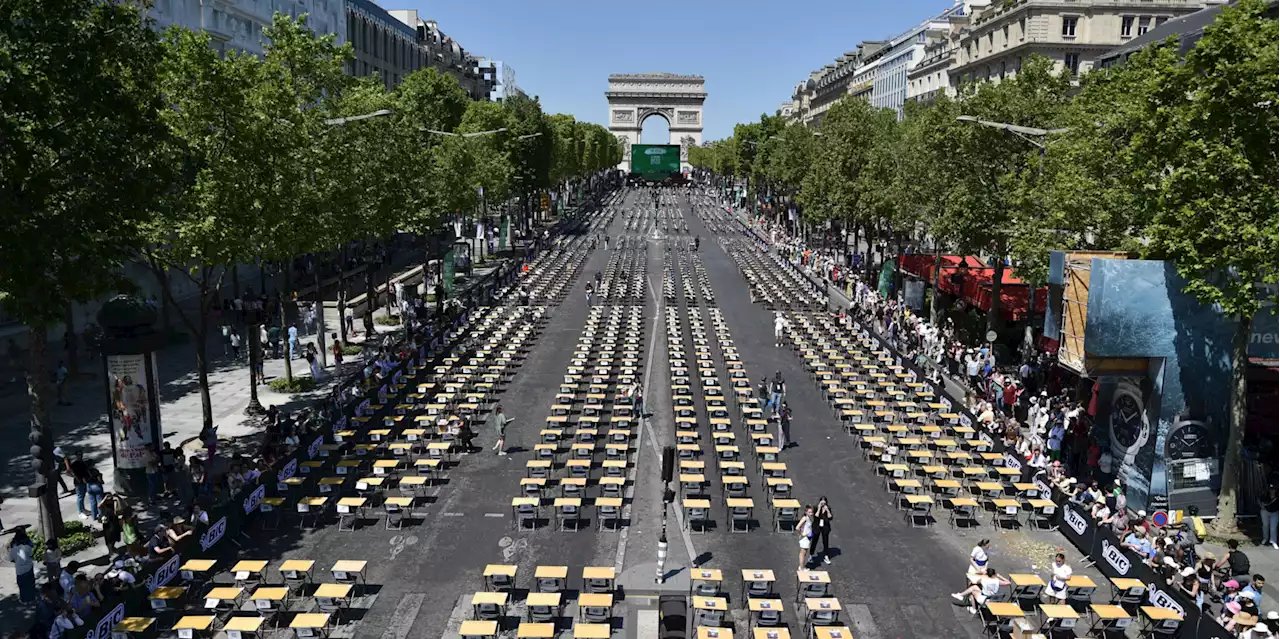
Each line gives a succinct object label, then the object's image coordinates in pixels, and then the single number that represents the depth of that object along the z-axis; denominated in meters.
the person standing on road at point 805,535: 19.53
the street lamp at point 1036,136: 28.23
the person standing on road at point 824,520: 20.36
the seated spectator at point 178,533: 18.94
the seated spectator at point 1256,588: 17.61
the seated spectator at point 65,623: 15.01
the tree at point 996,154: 38.69
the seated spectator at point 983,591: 18.03
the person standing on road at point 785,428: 28.56
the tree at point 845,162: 62.12
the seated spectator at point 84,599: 16.38
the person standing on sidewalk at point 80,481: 22.02
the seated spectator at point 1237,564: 18.78
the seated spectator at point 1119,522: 21.30
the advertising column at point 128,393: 23.36
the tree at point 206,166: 24.75
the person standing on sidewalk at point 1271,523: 22.25
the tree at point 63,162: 17.06
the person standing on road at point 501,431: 27.89
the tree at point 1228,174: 20.47
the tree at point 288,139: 27.61
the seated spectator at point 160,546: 18.72
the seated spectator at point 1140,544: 19.89
